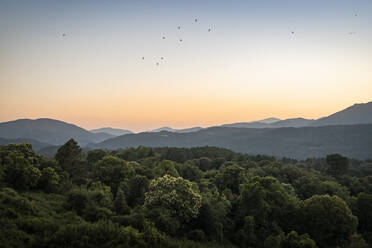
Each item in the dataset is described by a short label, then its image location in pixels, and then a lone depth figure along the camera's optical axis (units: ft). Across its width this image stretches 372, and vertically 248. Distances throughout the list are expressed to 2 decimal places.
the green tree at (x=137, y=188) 168.55
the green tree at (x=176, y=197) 132.76
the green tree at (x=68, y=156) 211.61
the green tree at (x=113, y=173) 189.78
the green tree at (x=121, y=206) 140.67
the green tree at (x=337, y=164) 313.42
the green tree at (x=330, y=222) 155.02
